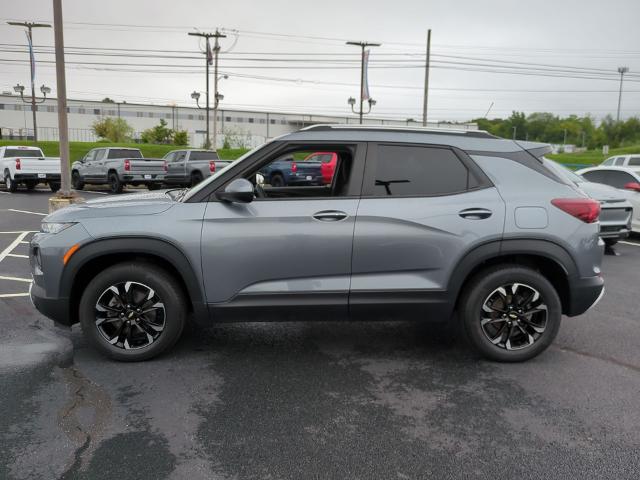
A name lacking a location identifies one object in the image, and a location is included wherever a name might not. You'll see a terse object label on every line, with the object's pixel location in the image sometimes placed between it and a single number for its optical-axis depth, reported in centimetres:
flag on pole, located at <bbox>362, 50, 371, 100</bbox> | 3778
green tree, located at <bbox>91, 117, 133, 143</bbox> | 6962
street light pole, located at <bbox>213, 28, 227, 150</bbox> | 4122
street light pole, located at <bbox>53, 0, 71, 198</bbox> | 1172
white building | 7944
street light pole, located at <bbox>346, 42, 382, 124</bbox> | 3750
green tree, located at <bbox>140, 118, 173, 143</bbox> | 6819
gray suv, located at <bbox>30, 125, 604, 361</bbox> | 415
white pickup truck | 2020
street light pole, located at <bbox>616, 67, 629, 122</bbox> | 8541
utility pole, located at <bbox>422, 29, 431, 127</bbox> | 3303
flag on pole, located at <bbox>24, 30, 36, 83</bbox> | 3716
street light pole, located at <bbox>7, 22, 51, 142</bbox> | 3738
